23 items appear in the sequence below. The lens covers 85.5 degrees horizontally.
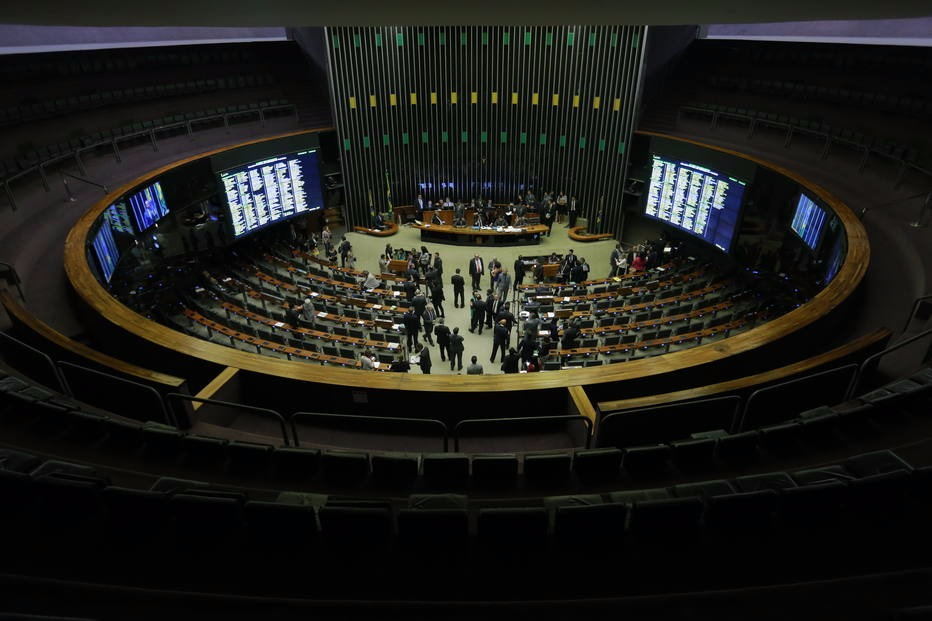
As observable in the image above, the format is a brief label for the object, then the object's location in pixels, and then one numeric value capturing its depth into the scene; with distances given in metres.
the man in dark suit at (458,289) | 12.59
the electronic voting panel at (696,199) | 12.67
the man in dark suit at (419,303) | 10.48
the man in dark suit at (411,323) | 10.16
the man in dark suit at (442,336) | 9.89
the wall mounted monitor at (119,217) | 9.95
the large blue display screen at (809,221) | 9.65
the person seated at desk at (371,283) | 13.04
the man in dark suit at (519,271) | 13.71
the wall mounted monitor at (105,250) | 8.96
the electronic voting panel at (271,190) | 13.90
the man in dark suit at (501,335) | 9.69
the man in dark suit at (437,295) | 11.91
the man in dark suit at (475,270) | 13.54
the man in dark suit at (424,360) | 8.95
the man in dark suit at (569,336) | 9.90
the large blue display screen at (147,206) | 10.93
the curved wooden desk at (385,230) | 17.78
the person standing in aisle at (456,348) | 9.54
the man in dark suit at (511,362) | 8.49
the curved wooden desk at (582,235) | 17.17
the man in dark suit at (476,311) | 11.45
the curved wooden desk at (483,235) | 16.80
